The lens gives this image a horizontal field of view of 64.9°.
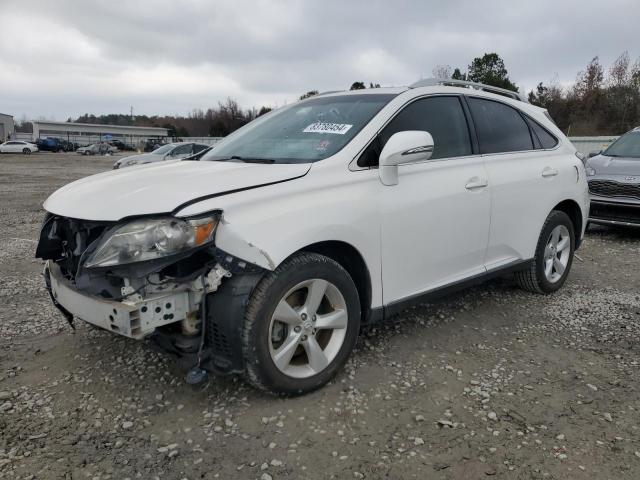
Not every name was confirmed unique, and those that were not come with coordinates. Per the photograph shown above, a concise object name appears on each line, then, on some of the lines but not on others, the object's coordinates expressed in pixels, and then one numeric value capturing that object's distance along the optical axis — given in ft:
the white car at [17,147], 148.97
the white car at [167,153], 65.39
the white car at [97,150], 165.58
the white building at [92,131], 254.08
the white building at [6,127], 232.94
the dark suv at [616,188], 22.89
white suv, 8.07
